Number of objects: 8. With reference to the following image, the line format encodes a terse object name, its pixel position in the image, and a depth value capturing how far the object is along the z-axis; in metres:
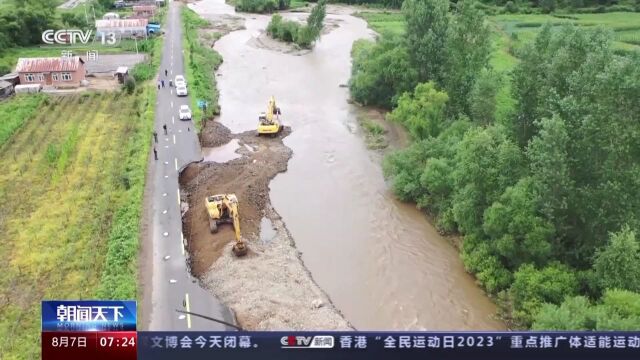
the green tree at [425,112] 37.56
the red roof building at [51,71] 51.53
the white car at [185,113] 42.94
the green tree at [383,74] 45.31
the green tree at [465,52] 37.53
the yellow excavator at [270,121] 42.75
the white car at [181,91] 48.72
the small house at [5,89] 48.56
